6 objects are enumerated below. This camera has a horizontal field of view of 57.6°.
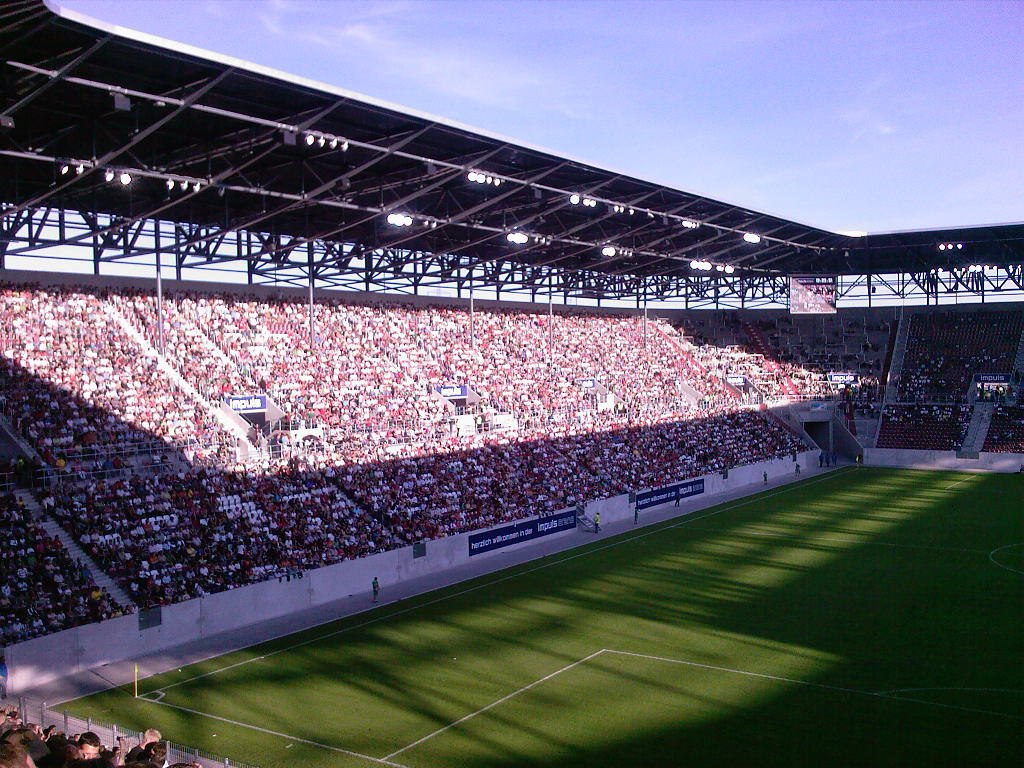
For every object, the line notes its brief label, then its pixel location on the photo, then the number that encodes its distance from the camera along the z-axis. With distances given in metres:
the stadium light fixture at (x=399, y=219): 36.09
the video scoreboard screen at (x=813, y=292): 59.75
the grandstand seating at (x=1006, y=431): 57.22
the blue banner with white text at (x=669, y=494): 43.94
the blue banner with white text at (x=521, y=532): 34.38
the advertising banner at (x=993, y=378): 61.59
